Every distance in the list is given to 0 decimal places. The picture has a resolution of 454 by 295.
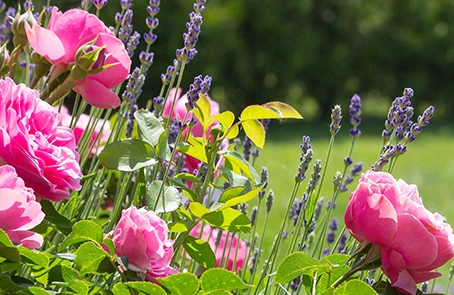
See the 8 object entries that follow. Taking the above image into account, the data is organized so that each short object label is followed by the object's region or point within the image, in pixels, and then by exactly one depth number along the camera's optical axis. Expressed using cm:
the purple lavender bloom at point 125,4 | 193
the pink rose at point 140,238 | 156
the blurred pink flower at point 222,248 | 197
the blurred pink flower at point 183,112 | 198
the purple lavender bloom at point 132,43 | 194
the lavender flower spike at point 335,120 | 177
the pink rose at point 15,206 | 151
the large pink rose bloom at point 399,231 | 160
